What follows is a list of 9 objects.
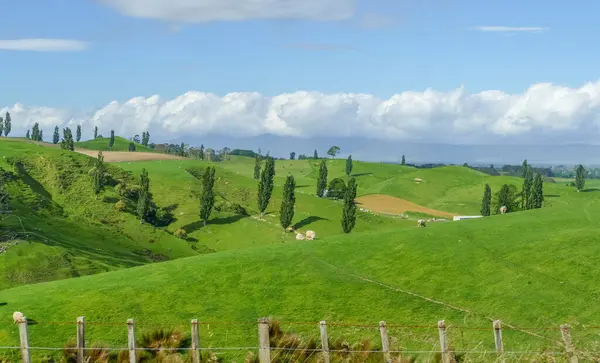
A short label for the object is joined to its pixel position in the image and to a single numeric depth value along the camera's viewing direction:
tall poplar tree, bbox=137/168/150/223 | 150.25
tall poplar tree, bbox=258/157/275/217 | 166.25
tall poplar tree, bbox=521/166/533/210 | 174.38
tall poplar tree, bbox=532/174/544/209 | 170.12
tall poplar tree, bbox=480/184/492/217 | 179.88
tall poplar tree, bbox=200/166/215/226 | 155.38
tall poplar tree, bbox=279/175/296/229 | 149.88
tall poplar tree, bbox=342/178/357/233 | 141.10
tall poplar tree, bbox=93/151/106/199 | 158.38
